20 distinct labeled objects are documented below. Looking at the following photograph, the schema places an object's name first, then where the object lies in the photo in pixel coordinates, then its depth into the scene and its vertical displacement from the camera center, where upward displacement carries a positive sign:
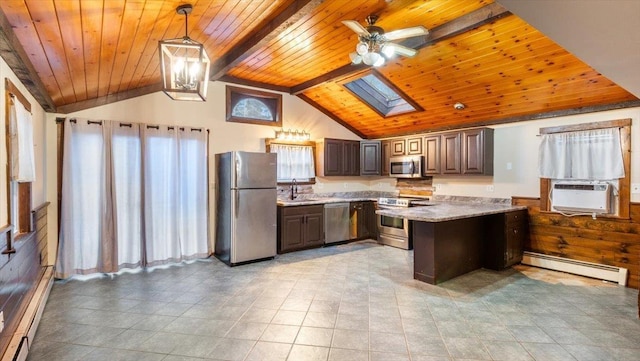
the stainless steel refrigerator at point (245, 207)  4.74 -0.48
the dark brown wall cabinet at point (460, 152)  5.09 +0.38
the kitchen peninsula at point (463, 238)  3.96 -0.88
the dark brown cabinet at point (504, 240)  4.50 -0.96
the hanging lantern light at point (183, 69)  2.43 +0.85
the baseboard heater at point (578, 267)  4.00 -1.29
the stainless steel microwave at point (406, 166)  5.92 +0.17
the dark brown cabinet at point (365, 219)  6.39 -0.91
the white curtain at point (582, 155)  4.02 +0.25
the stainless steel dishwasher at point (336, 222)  5.91 -0.90
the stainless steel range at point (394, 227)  5.71 -0.99
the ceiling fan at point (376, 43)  2.98 +1.35
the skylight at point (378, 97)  5.66 +1.48
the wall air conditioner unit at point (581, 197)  4.07 -0.32
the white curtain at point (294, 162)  6.07 +0.27
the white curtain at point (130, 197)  4.12 -0.29
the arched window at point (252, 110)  5.65 +1.23
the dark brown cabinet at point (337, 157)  6.35 +0.38
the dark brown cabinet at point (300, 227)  5.40 -0.92
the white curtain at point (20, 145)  2.40 +0.27
